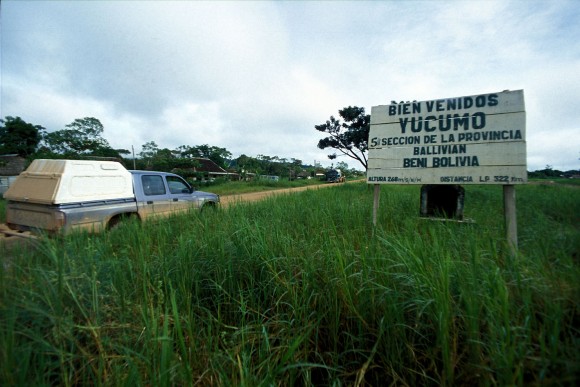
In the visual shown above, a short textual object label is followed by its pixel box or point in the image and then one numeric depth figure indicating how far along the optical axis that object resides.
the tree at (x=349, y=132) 15.75
